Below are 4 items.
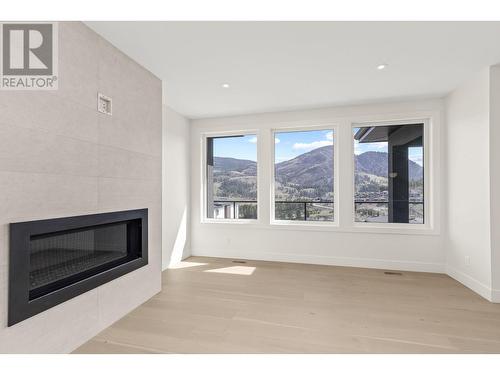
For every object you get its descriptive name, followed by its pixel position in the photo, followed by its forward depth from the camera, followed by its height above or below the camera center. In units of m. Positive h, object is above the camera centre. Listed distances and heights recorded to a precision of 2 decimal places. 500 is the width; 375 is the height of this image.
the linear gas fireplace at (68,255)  1.60 -0.51
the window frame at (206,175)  4.61 +0.31
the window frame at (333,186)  4.25 +0.17
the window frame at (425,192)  3.89 -0.02
